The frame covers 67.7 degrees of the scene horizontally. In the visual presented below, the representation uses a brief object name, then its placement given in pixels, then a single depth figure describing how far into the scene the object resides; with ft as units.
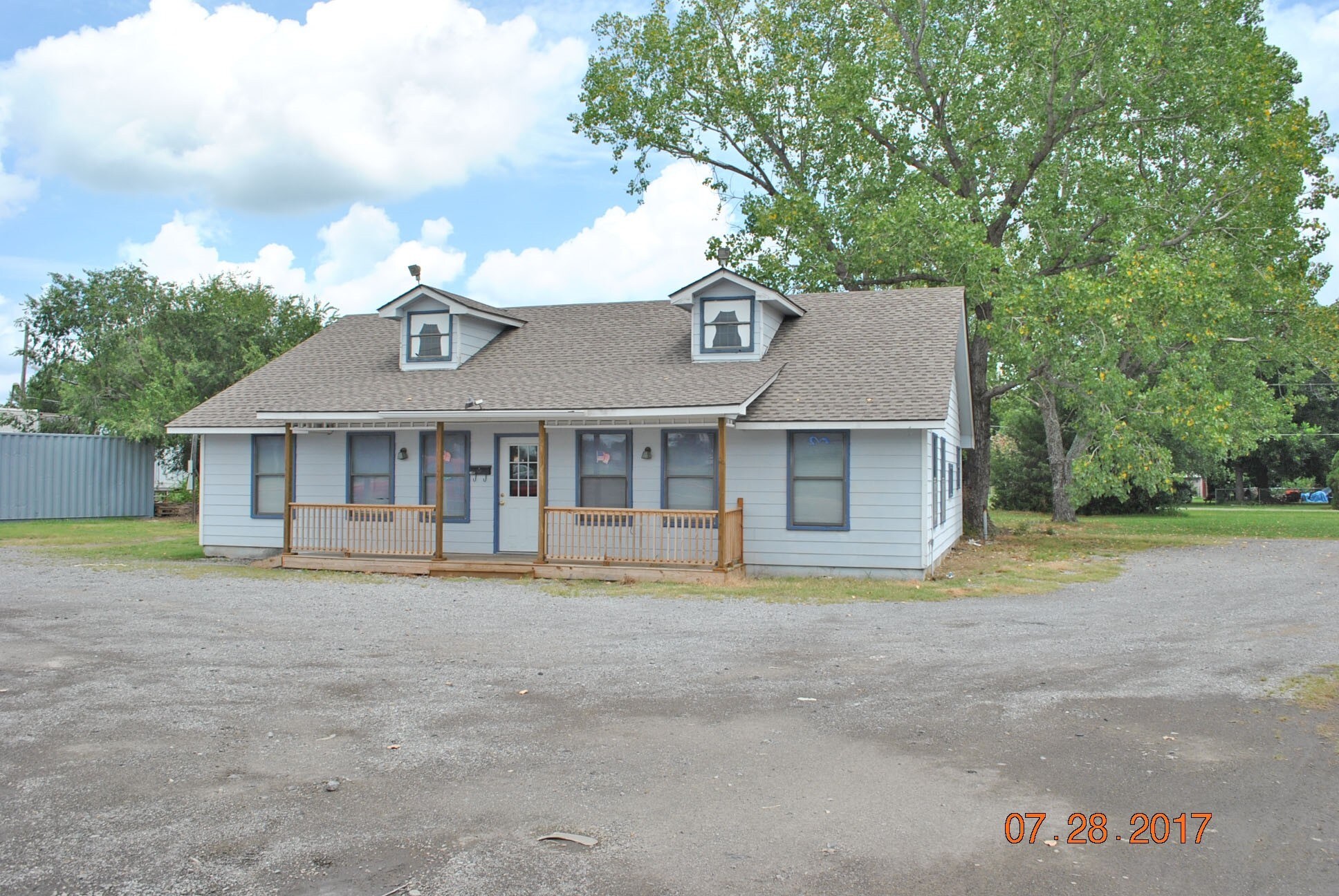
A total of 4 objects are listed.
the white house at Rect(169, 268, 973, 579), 48.70
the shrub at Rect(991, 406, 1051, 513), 113.29
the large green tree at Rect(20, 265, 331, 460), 91.20
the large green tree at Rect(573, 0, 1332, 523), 69.92
